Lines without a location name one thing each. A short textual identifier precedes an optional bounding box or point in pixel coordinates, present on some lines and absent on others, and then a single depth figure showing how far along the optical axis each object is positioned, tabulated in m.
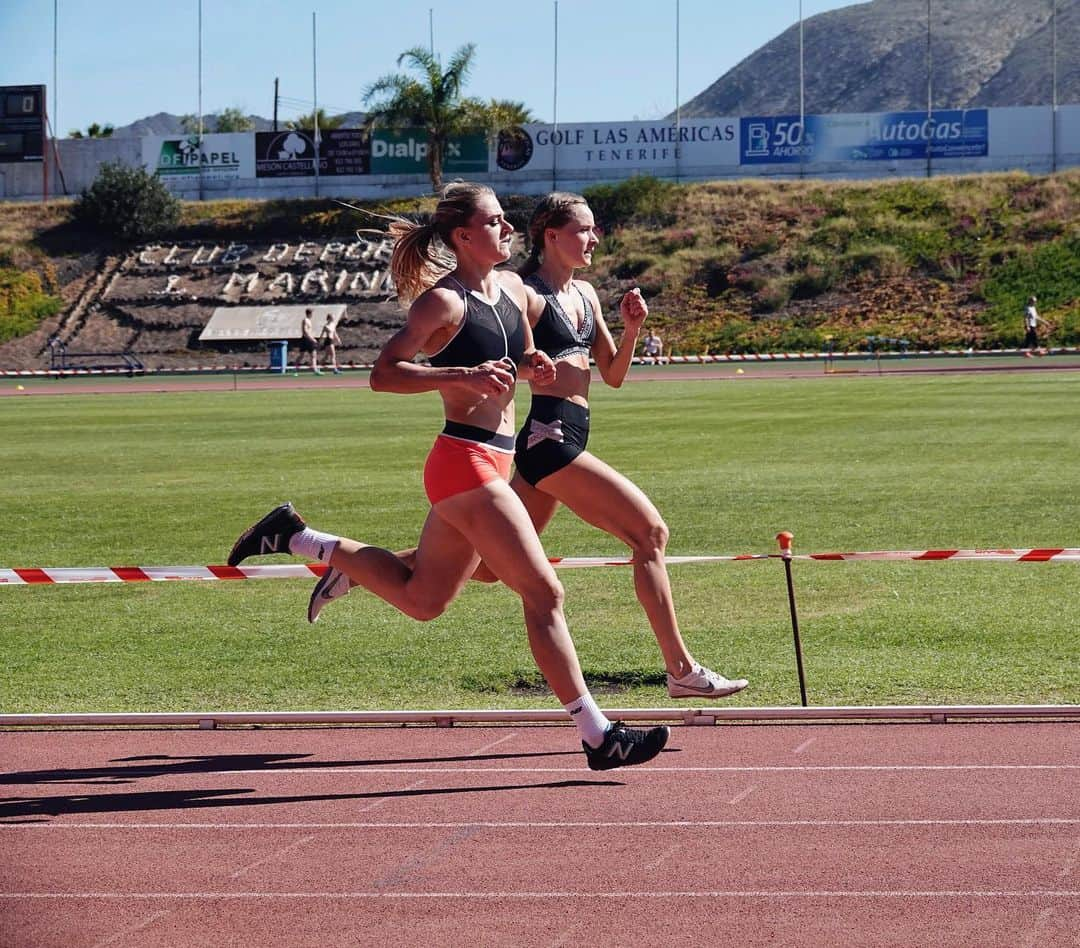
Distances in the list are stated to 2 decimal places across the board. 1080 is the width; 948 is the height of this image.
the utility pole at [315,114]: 82.69
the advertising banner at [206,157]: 83.62
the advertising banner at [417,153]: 78.44
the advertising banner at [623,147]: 79.00
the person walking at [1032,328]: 55.50
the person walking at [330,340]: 57.62
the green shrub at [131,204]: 79.12
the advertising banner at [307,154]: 81.12
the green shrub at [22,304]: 73.12
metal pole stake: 8.19
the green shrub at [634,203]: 76.94
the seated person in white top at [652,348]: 58.56
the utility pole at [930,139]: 76.62
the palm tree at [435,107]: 74.81
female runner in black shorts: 7.57
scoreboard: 75.75
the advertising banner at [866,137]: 76.62
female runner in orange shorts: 6.62
